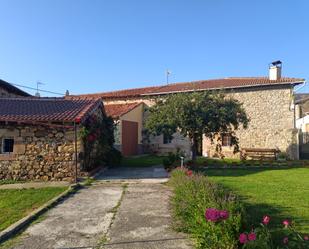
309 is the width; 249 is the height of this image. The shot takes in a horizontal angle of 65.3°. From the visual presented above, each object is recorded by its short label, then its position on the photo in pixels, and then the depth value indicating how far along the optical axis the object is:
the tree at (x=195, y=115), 11.89
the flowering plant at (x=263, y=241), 2.92
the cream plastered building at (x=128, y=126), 16.65
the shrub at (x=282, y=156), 16.33
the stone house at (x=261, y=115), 16.70
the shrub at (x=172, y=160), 11.41
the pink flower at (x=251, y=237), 2.88
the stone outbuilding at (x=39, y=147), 9.80
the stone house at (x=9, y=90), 15.40
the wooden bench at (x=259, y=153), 16.23
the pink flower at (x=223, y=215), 3.39
